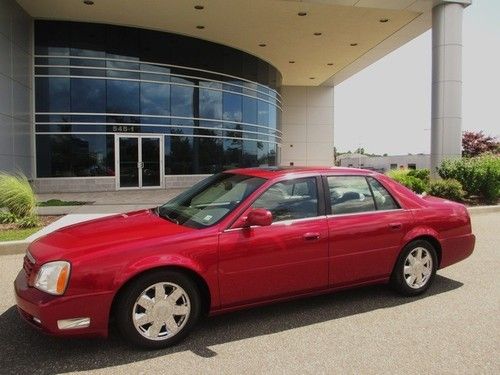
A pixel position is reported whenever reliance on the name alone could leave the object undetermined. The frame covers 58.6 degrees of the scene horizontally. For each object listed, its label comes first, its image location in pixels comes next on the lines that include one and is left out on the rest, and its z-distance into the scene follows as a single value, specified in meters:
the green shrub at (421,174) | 17.38
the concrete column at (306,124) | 34.41
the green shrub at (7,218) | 9.42
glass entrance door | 19.33
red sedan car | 3.54
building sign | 19.18
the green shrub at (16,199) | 9.53
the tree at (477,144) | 40.94
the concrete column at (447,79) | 16.22
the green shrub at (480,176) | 13.54
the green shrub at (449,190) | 13.30
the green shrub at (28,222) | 9.23
